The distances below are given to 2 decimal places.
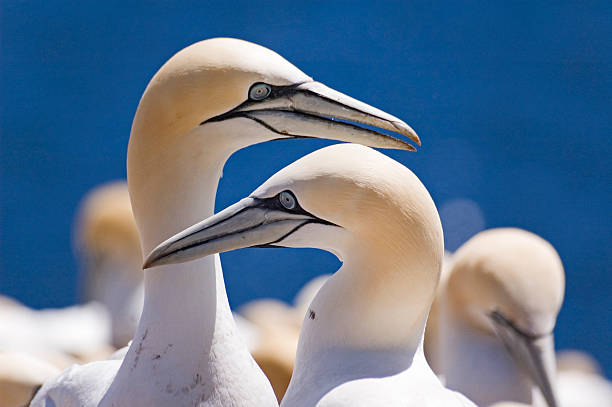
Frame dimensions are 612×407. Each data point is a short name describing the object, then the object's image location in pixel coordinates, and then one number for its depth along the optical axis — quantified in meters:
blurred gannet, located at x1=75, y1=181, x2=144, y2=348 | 13.68
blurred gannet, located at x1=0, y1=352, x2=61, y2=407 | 8.85
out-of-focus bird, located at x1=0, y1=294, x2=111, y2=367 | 14.45
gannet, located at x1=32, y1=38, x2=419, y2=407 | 6.24
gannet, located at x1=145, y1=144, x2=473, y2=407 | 6.20
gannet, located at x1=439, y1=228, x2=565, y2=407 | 9.30
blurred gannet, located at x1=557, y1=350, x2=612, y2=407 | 11.36
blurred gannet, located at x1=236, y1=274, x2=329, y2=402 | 9.60
